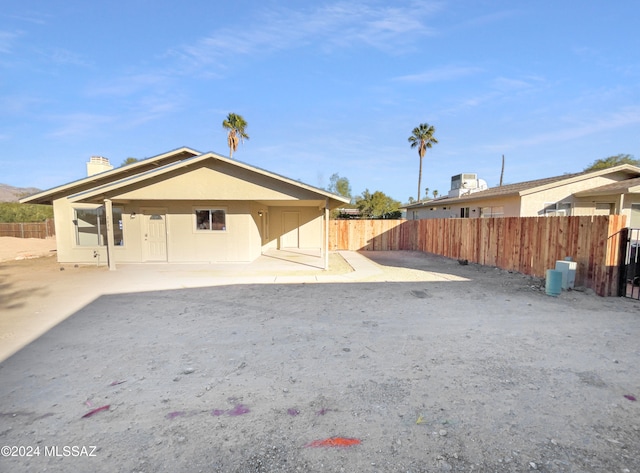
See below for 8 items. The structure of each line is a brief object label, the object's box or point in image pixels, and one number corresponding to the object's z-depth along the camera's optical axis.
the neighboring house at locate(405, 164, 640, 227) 14.81
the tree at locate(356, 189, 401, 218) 39.22
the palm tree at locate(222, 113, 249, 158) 29.09
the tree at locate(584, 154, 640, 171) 37.59
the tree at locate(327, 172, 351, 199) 55.69
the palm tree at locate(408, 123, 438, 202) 39.28
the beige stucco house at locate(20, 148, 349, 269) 12.99
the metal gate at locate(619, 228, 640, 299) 7.28
